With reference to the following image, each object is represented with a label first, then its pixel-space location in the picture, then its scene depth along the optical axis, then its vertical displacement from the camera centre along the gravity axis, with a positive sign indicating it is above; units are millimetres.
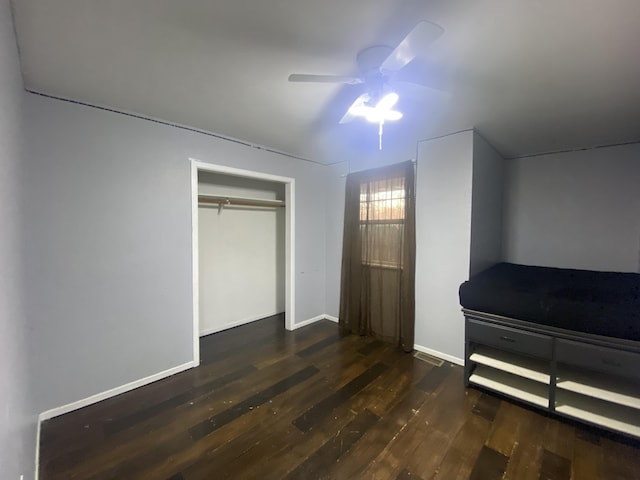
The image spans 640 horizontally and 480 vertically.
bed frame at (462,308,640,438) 1658 -1076
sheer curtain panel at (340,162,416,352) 2875 -272
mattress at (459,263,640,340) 1656 -469
